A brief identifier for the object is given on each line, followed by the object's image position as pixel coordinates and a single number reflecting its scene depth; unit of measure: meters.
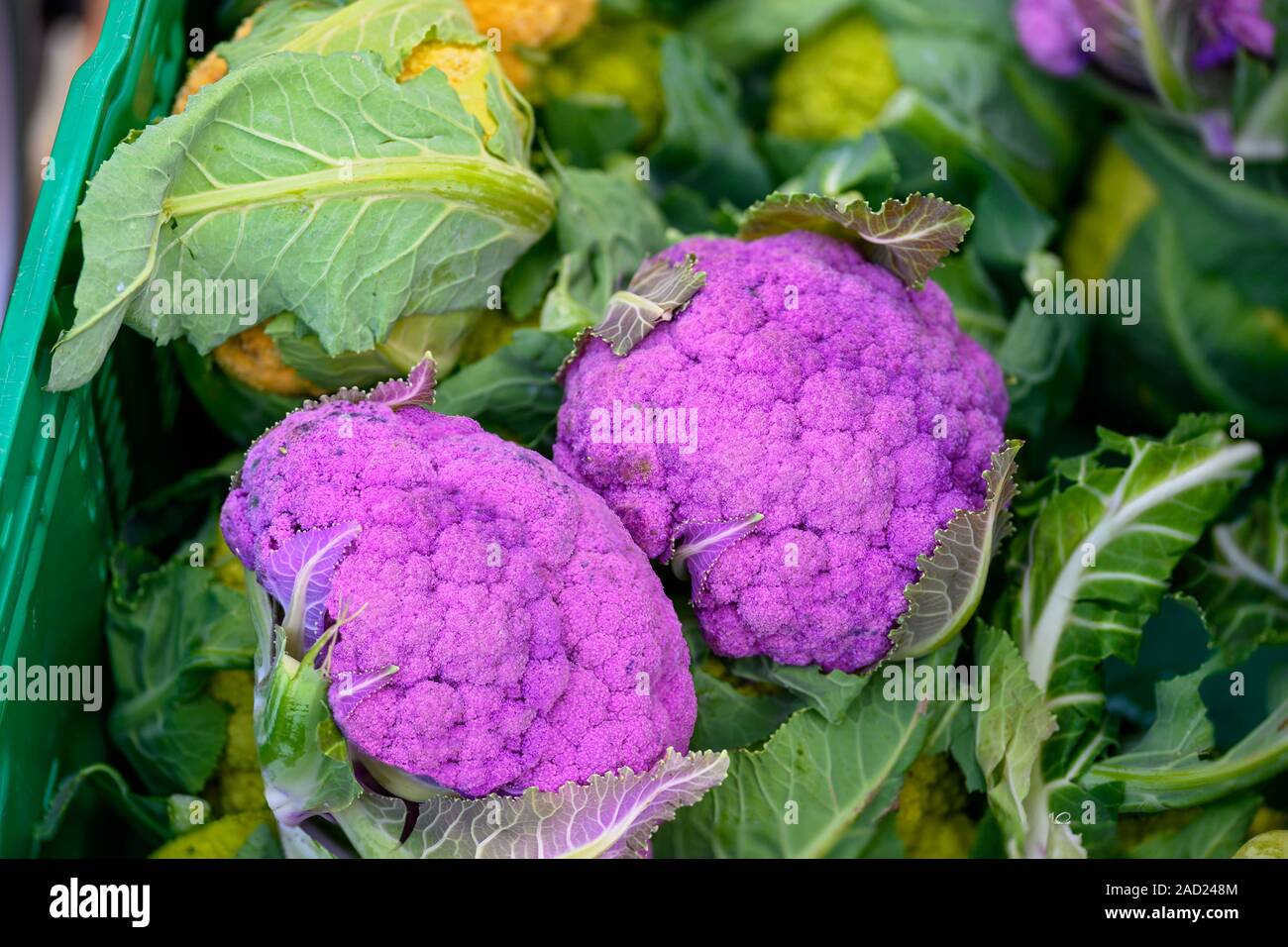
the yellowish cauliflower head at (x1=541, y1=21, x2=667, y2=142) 1.03
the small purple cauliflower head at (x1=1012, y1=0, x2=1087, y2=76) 1.02
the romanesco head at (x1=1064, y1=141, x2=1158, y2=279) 1.05
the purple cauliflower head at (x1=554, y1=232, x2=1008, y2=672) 0.86
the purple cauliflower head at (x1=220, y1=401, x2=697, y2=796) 0.82
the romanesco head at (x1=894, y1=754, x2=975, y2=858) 0.91
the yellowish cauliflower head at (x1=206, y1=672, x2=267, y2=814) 0.91
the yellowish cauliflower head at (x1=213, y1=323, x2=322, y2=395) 0.90
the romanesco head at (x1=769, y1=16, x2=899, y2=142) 1.05
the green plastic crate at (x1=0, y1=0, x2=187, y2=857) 0.84
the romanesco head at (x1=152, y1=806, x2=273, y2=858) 0.88
